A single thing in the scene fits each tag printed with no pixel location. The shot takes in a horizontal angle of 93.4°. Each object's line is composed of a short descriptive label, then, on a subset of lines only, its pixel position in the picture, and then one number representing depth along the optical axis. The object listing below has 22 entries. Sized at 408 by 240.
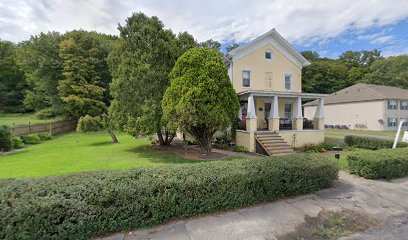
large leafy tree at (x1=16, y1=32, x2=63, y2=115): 27.70
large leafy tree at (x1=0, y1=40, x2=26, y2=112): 37.34
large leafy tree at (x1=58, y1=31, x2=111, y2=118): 26.52
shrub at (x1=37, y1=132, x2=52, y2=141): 18.10
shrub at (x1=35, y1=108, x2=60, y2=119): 29.13
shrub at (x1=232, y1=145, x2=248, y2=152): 11.93
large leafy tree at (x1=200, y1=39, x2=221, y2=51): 35.48
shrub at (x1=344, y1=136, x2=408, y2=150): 12.21
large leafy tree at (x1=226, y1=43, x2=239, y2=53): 41.91
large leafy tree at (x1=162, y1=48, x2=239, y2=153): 8.77
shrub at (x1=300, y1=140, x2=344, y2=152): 12.54
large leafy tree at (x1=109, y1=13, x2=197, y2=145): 10.01
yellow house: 12.03
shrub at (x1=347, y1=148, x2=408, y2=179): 6.07
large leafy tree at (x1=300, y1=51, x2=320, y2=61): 58.78
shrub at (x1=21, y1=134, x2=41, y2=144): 15.91
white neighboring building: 25.92
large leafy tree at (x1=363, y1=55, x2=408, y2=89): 38.32
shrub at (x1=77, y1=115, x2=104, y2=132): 16.44
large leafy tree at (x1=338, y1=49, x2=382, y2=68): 51.42
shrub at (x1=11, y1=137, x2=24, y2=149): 13.69
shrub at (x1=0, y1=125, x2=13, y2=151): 12.56
